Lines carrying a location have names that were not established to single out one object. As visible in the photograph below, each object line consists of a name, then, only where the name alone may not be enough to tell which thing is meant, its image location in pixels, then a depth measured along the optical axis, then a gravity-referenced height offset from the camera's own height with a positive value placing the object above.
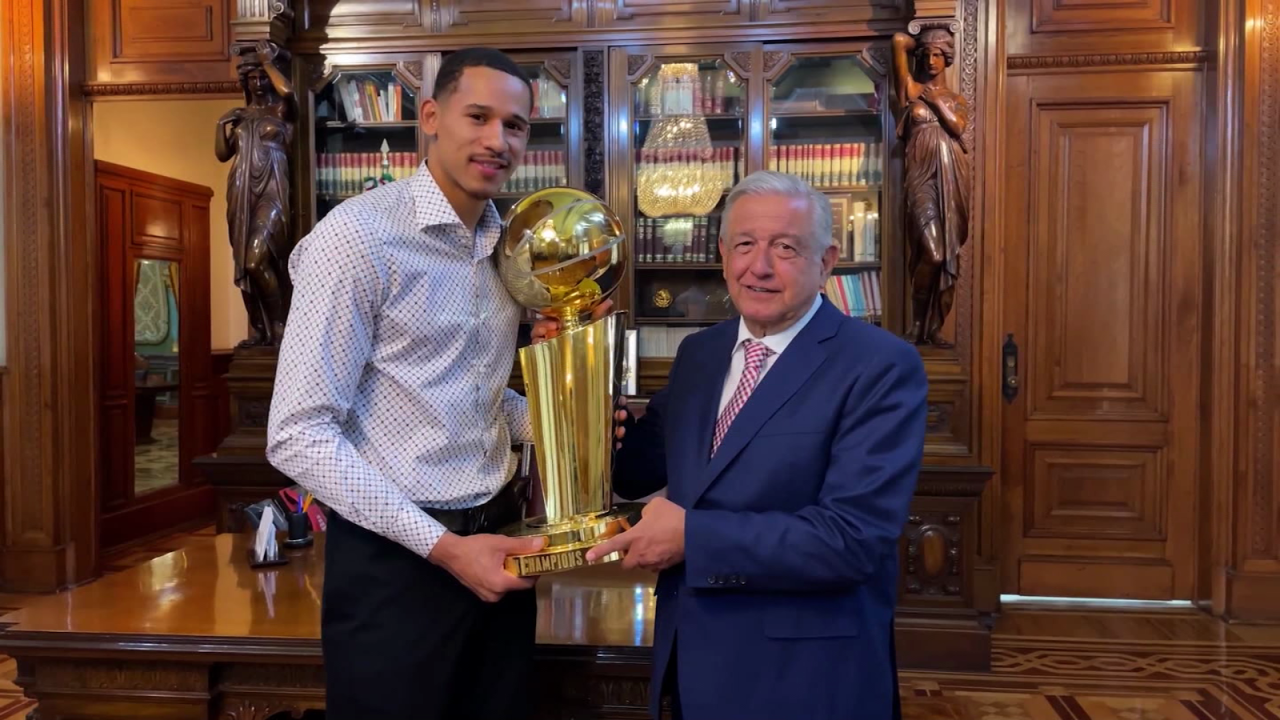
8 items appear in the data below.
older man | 1.22 -0.24
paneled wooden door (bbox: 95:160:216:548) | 5.17 -0.12
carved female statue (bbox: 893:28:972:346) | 3.56 +0.65
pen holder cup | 2.20 -0.48
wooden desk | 1.53 -0.56
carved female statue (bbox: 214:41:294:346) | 3.84 +0.66
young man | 1.21 -0.12
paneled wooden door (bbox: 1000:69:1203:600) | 4.07 +0.02
